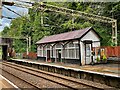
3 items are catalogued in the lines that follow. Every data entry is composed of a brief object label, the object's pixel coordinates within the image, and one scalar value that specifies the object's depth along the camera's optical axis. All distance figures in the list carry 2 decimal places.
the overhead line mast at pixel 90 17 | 27.78
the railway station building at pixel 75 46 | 21.58
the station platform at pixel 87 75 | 10.85
